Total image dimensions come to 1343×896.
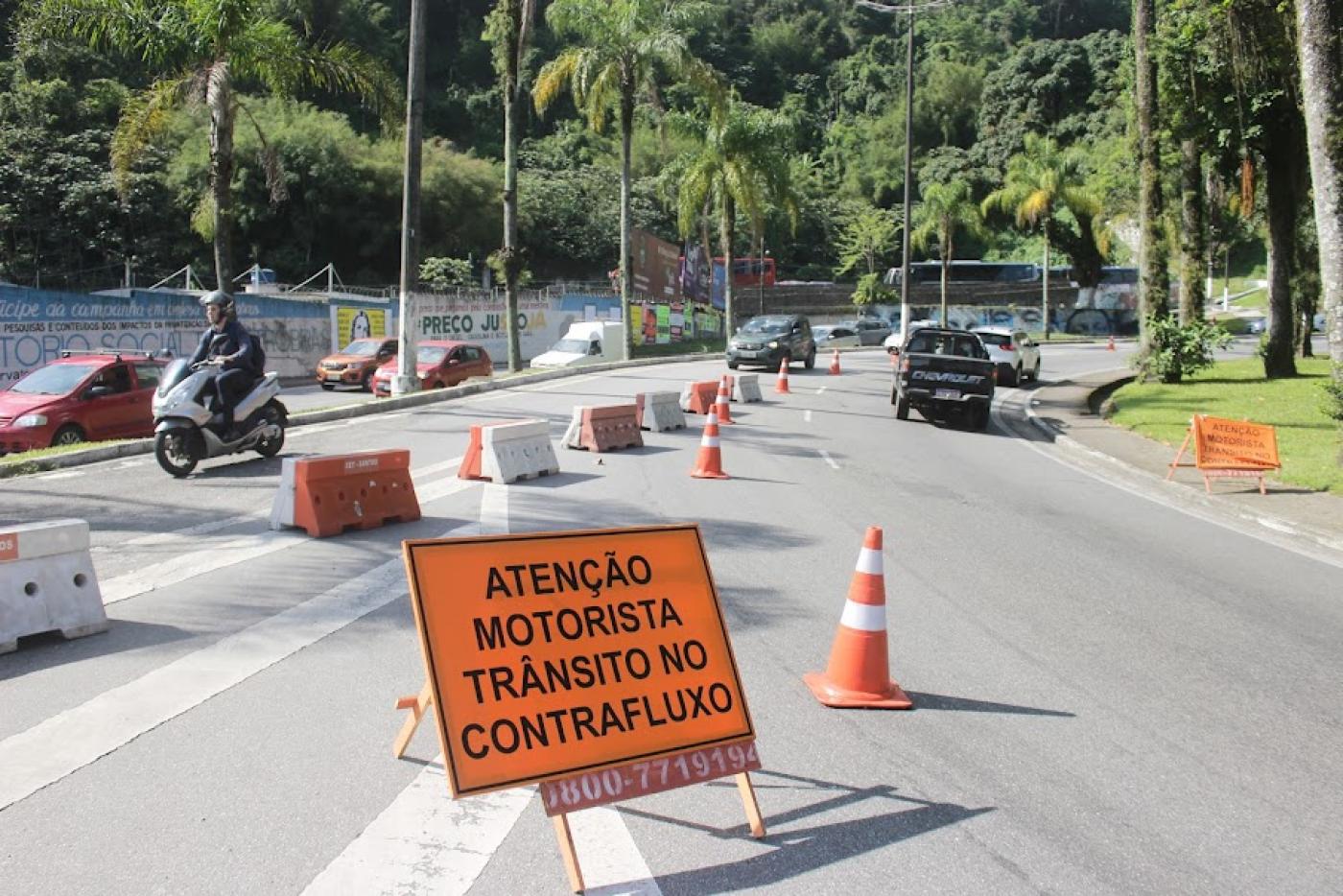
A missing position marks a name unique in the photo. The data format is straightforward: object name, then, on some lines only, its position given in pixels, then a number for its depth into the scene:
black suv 32.34
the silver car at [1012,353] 31.38
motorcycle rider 12.55
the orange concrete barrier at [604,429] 15.34
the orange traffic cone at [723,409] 19.23
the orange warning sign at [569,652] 4.01
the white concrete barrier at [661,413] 17.88
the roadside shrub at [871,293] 72.25
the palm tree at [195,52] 19.12
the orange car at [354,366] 28.80
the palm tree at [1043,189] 62.31
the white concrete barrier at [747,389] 23.67
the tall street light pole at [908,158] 38.16
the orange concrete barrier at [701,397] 20.73
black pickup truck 20.81
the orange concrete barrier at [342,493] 9.44
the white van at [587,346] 35.09
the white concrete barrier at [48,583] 6.23
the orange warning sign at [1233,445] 13.62
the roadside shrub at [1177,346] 27.61
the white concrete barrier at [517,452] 12.45
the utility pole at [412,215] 22.70
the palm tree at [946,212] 58.78
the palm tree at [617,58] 35.47
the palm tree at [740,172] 45.91
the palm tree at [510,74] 28.61
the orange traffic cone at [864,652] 5.80
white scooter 12.15
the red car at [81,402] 15.43
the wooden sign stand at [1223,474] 13.70
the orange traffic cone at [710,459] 13.39
